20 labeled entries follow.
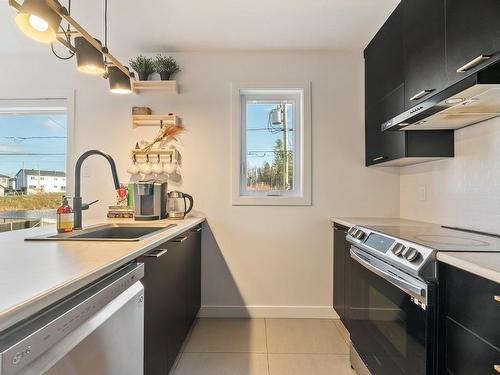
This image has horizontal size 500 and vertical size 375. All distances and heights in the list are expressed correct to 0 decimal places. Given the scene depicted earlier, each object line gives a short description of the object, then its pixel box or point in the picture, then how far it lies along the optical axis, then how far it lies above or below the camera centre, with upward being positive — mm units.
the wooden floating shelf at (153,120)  2540 +616
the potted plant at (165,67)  2514 +1064
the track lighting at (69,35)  1171 +711
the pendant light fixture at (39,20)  1156 +697
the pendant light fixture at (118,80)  1876 +708
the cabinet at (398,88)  1689 +672
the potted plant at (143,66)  2527 +1069
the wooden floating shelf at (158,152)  2523 +332
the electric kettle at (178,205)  2310 -118
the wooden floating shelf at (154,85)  2506 +901
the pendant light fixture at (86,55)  1526 +707
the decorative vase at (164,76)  2535 +987
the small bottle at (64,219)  1490 -144
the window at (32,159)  2768 +295
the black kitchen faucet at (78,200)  1604 -51
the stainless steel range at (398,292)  1057 -443
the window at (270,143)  2719 +440
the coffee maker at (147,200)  2195 -69
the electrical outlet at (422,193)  2203 -10
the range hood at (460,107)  1135 +406
